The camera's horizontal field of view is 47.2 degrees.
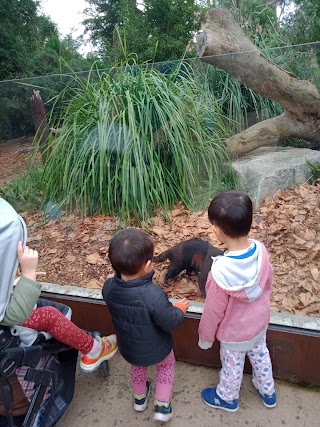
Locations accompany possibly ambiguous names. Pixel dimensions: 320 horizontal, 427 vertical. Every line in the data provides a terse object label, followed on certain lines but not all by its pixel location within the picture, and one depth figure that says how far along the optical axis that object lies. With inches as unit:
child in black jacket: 53.1
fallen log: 94.6
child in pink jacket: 51.9
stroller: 51.1
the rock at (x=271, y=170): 84.7
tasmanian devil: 68.8
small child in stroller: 45.2
